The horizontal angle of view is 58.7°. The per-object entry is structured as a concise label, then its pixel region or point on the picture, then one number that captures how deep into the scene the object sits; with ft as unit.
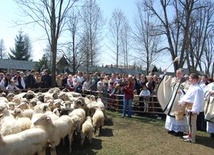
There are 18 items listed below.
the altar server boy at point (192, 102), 18.27
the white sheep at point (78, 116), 17.41
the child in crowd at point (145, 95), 28.20
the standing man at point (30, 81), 31.03
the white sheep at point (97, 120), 20.37
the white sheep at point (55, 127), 14.00
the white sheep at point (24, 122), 14.57
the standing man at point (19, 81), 29.78
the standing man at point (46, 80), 32.39
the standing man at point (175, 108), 20.45
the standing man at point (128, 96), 27.19
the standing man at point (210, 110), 20.43
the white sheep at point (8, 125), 14.28
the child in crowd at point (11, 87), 28.45
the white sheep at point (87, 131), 17.75
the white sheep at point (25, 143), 11.80
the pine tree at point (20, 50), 107.60
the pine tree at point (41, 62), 85.76
